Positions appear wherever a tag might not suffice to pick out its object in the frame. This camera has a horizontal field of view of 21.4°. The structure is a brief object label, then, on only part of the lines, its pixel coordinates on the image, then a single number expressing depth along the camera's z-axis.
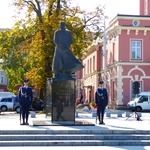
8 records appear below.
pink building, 40.16
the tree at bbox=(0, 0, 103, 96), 30.69
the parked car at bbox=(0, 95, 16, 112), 40.26
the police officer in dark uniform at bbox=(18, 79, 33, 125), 15.81
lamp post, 40.51
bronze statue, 16.30
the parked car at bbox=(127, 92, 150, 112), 37.92
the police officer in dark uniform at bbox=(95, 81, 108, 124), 16.28
